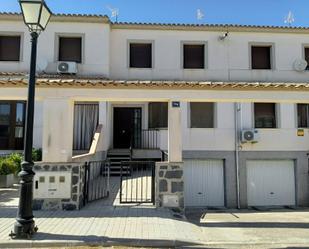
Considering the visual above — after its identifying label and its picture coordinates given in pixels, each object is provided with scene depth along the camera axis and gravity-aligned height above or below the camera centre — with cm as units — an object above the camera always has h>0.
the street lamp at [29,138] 440 +1
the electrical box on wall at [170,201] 622 -159
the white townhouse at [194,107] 1085 +157
